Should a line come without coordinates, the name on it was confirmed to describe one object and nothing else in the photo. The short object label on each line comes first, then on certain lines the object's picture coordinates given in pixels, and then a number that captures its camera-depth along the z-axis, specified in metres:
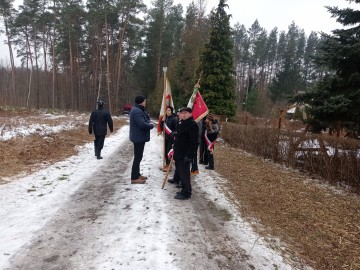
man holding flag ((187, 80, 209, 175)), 8.30
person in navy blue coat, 7.00
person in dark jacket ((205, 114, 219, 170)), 9.68
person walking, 10.81
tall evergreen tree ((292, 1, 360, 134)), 8.26
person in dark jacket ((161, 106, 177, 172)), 8.83
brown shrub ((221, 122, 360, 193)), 7.80
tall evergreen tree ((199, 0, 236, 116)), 22.64
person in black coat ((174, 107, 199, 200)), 6.27
